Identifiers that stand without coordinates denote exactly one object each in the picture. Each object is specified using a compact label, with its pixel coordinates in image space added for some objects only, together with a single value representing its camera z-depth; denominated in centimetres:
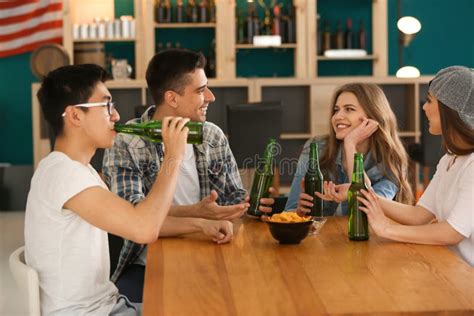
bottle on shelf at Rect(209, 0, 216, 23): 805
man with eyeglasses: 234
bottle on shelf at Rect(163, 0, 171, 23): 798
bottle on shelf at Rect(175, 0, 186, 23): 802
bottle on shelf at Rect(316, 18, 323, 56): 831
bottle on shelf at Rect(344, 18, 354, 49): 834
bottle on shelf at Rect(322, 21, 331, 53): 833
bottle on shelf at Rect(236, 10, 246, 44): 812
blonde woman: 336
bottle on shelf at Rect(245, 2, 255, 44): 812
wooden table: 193
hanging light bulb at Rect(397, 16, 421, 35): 796
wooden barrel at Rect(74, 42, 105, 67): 782
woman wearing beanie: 255
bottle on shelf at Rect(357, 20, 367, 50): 843
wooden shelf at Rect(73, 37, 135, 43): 787
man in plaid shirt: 313
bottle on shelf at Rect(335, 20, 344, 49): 838
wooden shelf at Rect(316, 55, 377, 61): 816
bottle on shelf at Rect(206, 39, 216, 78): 813
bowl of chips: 254
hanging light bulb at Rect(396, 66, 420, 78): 761
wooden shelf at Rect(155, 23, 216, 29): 797
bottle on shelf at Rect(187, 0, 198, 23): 803
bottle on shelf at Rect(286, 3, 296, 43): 813
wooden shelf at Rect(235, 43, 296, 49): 805
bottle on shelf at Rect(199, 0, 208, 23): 804
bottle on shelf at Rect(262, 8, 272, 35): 823
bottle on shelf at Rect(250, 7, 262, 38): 812
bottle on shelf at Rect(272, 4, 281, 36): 813
